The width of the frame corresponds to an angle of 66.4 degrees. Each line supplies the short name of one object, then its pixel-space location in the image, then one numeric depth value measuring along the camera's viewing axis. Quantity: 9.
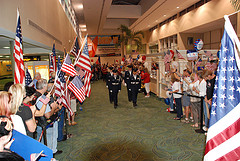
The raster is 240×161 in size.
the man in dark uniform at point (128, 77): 9.23
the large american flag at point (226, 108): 2.05
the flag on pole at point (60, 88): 4.55
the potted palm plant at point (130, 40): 24.94
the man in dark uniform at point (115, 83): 8.83
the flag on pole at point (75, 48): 6.61
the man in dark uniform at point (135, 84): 8.79
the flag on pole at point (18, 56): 3.39
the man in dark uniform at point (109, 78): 9.01
